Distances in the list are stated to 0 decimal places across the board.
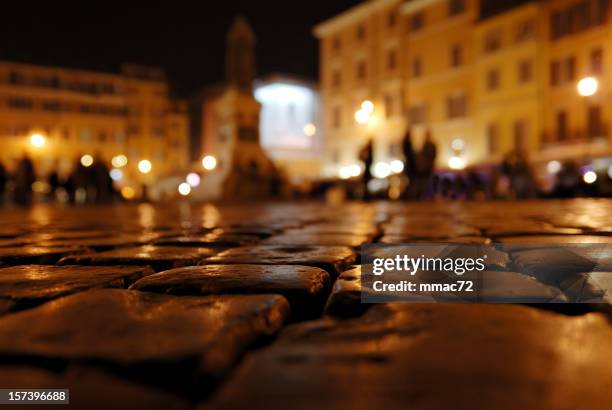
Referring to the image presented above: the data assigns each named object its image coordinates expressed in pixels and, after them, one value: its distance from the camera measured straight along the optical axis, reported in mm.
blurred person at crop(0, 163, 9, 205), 14773
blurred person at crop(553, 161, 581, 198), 14852
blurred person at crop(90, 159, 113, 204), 16797
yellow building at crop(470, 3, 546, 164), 28891
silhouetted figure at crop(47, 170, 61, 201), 17906
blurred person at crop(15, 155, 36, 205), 15445
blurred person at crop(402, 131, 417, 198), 13438
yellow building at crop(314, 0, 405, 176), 36938
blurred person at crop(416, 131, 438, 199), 13344
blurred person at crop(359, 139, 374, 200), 13281
